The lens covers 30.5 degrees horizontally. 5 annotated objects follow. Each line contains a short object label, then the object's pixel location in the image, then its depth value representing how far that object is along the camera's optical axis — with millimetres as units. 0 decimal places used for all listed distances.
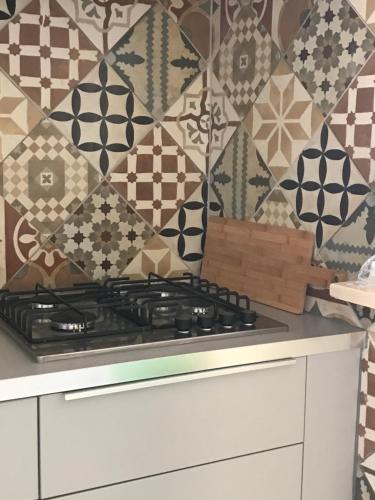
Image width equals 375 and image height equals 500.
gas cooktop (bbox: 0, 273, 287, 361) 1424
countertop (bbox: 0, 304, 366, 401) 1262
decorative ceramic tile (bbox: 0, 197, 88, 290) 1854
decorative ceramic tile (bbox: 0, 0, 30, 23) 1782
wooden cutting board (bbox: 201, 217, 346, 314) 1748
